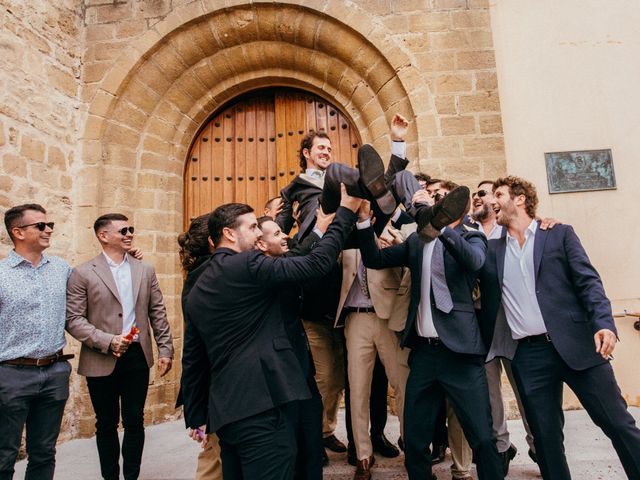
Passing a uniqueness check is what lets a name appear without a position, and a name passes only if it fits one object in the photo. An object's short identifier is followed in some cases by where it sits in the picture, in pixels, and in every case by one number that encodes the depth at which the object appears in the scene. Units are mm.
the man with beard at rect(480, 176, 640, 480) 2330
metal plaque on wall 4484
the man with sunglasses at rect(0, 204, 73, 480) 2566
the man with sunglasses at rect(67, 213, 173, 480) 2973
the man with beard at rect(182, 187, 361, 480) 1959
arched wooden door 5422
